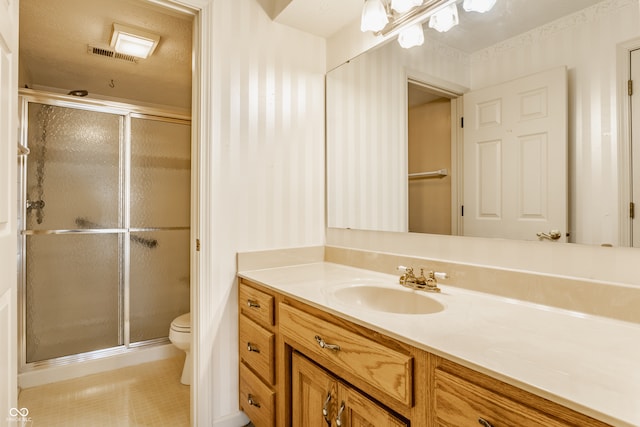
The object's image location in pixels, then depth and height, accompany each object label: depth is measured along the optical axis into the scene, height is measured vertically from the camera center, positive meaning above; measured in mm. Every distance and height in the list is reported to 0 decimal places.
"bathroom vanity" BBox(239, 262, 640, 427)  576 -319
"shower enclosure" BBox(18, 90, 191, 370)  2258 -82
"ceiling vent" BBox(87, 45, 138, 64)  2232 +1119
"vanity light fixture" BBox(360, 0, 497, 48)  1314 +843
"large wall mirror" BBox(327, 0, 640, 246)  939 +386
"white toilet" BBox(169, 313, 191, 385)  2096 -786
